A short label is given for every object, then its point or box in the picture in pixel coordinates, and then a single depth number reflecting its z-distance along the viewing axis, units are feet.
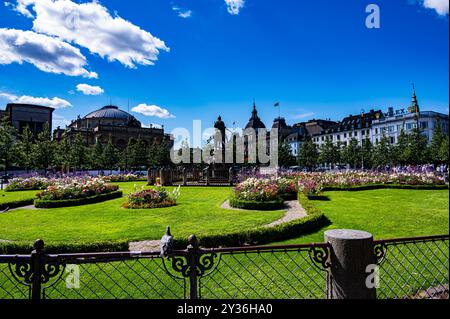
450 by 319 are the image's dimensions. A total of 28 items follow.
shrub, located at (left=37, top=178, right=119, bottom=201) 61.05
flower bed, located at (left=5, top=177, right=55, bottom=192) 94.32
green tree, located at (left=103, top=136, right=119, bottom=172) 209.20
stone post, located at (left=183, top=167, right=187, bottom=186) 106.32
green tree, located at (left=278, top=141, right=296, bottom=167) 193.74
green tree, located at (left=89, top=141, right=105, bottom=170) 202.03
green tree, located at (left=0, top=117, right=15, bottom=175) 112.88
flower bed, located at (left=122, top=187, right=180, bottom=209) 54.90
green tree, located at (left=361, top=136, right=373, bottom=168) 199.21
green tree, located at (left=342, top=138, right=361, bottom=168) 209.26
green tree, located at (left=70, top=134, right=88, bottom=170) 167.39
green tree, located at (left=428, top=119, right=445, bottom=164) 146.44
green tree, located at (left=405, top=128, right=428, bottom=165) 142.41
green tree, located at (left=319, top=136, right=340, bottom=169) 228.63
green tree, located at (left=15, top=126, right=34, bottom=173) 133.58
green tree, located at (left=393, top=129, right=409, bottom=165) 153.79
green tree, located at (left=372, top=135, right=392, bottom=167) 177.06
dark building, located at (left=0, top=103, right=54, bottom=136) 265.34
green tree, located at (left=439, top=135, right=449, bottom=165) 118.83
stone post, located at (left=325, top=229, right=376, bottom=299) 13.53
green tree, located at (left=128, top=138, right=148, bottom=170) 228.65
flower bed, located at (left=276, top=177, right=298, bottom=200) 62.39
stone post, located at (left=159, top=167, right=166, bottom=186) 106.73
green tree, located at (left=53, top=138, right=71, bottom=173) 153.79
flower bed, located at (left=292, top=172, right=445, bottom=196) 79.77
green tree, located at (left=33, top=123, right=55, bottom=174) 141.59
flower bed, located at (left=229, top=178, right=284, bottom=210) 52.01
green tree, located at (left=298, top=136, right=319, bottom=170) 222.48
